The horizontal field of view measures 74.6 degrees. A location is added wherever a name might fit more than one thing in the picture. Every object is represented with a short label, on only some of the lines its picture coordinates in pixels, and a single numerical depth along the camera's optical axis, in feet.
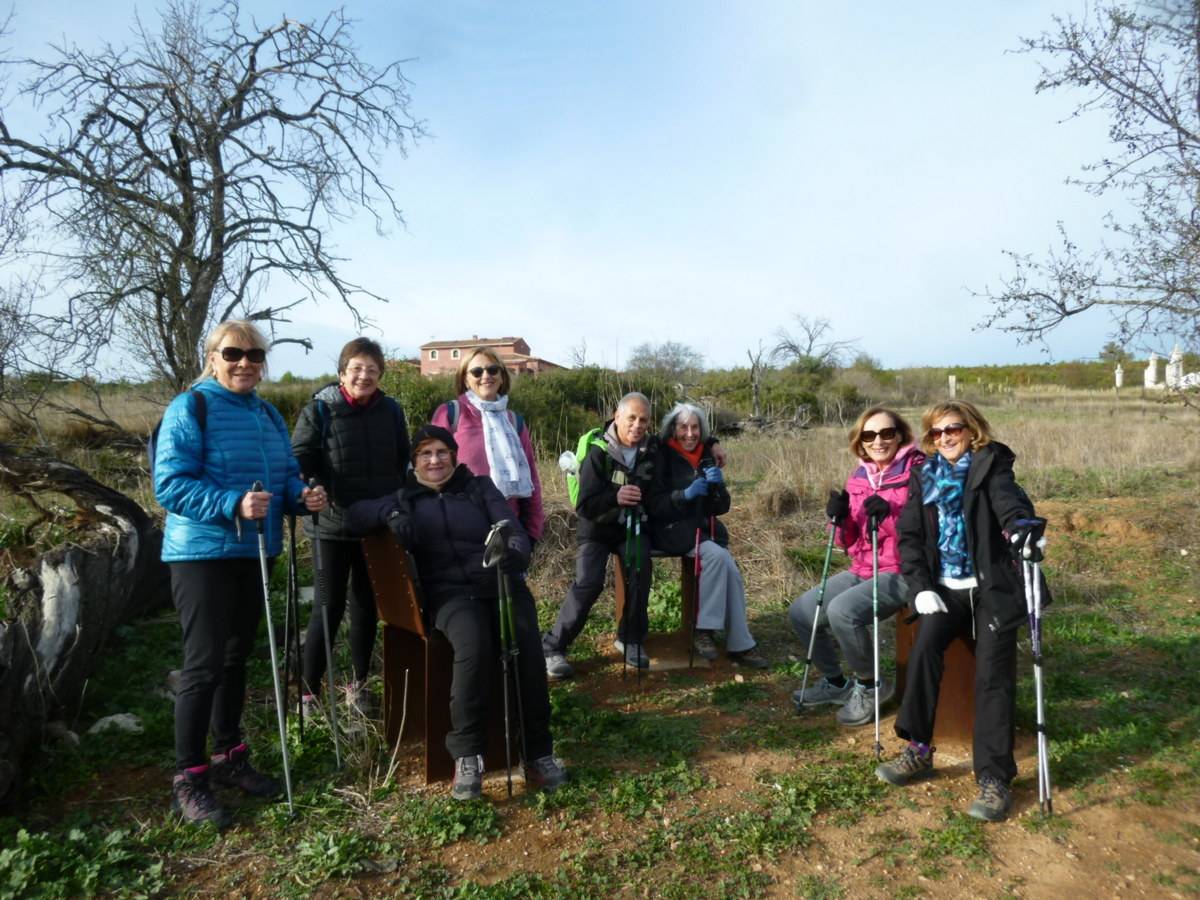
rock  12.91
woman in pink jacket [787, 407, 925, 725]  13.43
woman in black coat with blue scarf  10.88
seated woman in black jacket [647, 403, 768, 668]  16.42
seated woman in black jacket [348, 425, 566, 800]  11.05
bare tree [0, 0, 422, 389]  32.60
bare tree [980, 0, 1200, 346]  21.45
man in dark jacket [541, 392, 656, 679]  15.96
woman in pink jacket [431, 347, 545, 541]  14.51
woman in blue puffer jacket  10.25
